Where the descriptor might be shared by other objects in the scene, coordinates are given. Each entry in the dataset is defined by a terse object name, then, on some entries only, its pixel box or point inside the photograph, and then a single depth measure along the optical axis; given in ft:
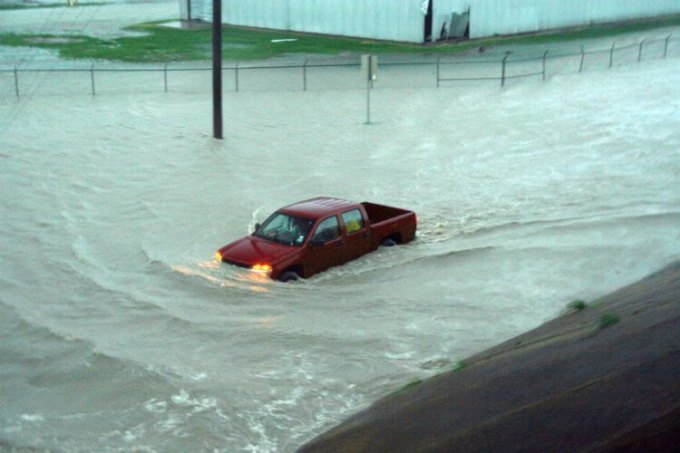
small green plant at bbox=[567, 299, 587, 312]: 41.19
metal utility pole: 96.99
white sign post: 104.27
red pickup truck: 50.34
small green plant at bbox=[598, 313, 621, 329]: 29.96
